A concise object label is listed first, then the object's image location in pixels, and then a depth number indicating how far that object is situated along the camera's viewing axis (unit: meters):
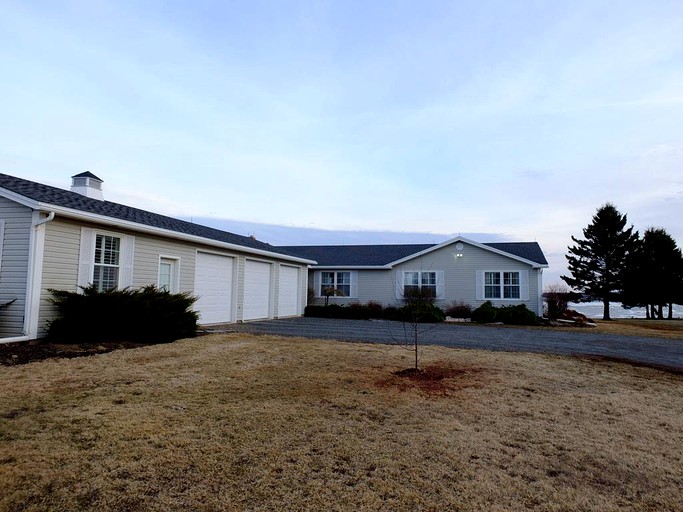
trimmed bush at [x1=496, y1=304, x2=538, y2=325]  18.64
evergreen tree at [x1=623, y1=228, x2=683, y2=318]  30.19
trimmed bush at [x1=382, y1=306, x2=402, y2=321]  21.02
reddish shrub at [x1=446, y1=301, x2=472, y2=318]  20.75
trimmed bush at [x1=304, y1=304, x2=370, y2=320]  20.94
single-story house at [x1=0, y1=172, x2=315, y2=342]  8.88
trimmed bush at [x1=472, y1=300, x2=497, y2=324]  19.16
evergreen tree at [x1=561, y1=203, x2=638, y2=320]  29.80
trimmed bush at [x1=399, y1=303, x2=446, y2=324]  19.06
